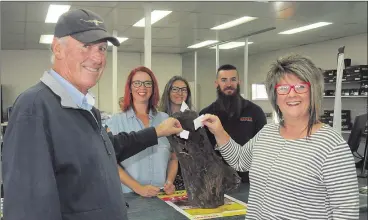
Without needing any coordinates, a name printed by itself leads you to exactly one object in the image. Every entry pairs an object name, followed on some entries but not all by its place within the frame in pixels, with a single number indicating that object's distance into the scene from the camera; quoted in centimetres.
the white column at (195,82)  970
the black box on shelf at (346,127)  685
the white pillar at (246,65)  738
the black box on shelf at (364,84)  651
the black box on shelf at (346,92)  679
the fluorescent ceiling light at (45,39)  697
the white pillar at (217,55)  805
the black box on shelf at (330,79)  705
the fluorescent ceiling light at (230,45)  844
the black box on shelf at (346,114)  696
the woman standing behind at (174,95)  261
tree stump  164
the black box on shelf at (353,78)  655
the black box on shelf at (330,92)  719
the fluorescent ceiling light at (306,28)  621
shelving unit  652
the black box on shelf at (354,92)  661
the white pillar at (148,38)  441
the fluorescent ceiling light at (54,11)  472
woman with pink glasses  112
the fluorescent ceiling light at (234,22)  573
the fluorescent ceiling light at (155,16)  518
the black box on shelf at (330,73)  705
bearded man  248
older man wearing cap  88
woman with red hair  186
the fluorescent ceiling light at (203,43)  804
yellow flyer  154
